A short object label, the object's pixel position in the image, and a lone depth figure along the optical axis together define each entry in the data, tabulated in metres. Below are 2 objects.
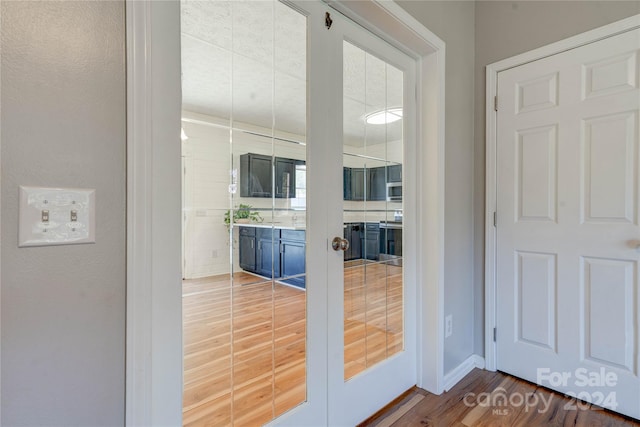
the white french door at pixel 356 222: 1.35
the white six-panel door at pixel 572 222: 1.61
